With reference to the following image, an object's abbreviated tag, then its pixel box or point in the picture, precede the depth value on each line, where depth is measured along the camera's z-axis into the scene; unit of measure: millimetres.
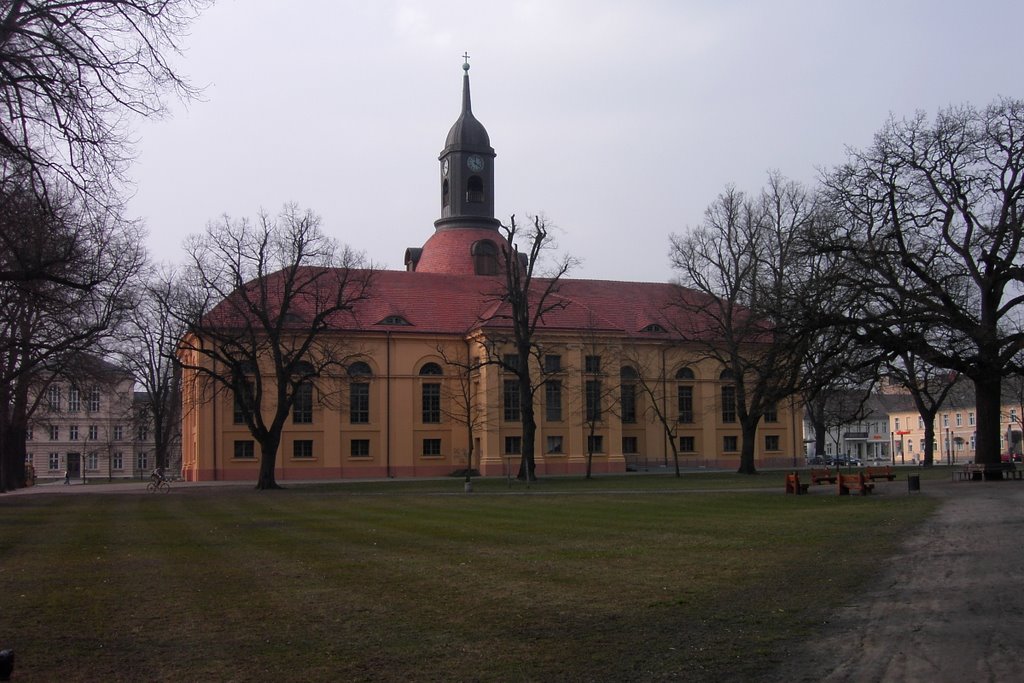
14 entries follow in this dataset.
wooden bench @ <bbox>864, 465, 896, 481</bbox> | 32944
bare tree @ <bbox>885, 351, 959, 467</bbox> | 45216
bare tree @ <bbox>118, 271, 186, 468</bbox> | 58850
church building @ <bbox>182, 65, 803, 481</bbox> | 63625
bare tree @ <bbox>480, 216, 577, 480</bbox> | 49250
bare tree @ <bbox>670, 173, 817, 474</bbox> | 35844
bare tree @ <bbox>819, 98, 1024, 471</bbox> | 33219
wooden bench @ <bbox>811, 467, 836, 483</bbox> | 34438
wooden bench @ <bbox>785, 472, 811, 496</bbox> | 31667
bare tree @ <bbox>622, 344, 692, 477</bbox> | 68375
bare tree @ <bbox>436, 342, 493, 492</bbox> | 64188
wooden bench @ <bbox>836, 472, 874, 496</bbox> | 30891
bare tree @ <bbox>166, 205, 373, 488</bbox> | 47594
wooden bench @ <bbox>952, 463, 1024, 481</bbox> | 35250
